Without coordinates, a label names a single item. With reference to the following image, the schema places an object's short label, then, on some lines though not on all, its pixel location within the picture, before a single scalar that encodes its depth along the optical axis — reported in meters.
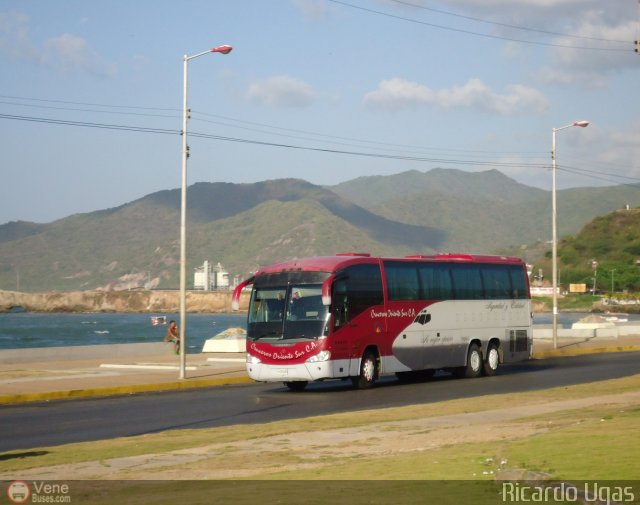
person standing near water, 44.12
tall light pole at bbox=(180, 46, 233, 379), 31.44
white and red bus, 28.36
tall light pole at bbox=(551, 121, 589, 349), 49.28
